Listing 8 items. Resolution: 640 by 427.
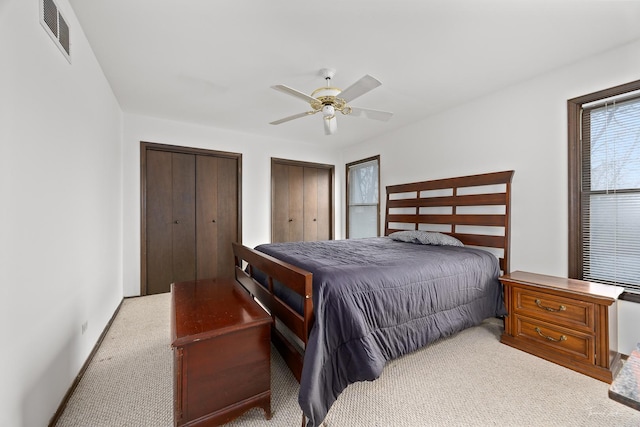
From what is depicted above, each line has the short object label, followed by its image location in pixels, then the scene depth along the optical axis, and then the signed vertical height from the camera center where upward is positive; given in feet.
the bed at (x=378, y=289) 4.93 -1.84
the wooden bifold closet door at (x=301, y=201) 15.99 +0.85
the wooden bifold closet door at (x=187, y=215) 12.48 -0.04
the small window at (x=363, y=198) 15.81 +1.03
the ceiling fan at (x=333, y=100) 6.72 +3.33
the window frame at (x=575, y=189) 7.81 +0.74
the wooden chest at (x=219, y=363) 4.18 -2.59
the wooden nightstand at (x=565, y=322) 6.00 -2.77
